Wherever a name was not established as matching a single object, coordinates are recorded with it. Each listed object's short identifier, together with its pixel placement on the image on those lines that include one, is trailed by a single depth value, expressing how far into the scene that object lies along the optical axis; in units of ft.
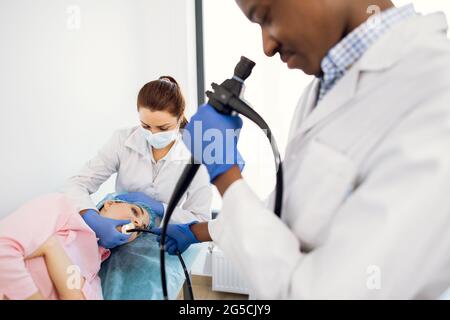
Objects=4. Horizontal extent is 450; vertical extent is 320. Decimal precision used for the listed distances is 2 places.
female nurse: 4.20
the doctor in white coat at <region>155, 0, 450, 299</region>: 1.43
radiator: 6.15
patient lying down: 2.45
